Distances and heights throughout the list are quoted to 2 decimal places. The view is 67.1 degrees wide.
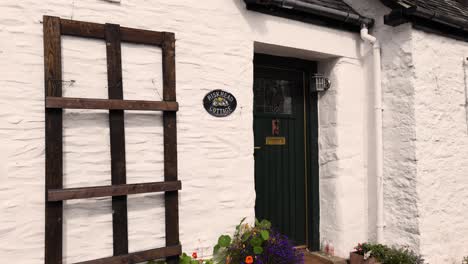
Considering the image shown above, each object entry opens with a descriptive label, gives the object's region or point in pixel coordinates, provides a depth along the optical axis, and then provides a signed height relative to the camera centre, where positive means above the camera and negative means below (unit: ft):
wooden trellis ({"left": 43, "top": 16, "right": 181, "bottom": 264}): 8.32 +0.09
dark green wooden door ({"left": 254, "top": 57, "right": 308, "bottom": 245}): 13.15 -0.46
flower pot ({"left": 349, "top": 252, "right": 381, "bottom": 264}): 12.40 -4.45
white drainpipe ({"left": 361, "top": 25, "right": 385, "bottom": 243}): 13.23 +0.39
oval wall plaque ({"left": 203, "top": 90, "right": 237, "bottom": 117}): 10.69 +1.07
